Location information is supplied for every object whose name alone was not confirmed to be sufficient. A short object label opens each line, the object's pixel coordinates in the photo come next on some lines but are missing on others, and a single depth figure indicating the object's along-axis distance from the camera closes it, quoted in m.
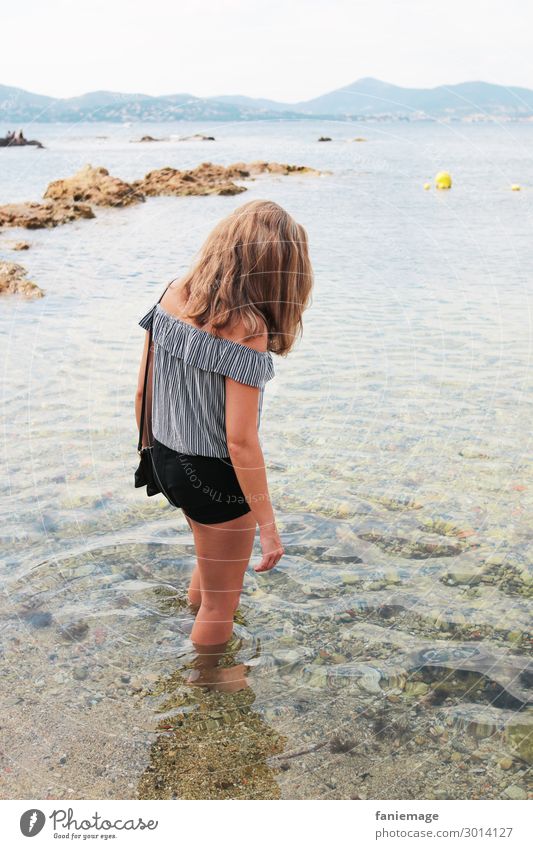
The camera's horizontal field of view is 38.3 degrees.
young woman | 2.71
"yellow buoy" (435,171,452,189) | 21.62
